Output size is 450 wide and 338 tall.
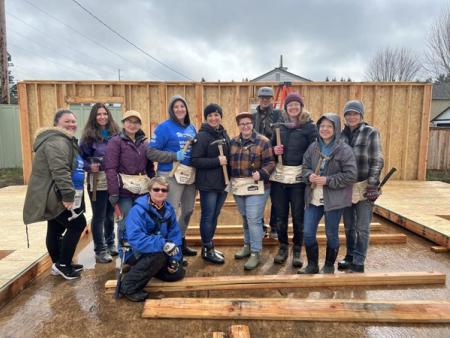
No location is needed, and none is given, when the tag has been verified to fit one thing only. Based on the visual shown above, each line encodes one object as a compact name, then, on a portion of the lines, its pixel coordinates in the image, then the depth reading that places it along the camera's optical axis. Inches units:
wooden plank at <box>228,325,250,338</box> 84.7
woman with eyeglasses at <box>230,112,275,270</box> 126.0
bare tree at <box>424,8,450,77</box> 679.7
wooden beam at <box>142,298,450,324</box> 93.6
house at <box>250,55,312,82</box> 1114.1
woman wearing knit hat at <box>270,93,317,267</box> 126.4
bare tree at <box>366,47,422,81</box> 1101.7
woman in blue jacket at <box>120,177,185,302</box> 105.8
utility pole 403.5
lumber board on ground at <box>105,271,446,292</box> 113.4
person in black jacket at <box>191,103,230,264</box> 127.0
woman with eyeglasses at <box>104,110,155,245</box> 121.3
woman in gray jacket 111.9
